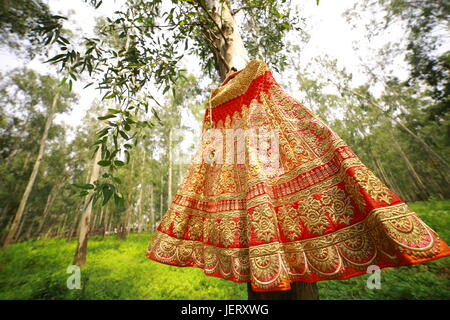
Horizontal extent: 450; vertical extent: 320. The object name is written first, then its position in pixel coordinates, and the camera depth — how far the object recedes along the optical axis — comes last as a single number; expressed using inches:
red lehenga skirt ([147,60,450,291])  28.8
